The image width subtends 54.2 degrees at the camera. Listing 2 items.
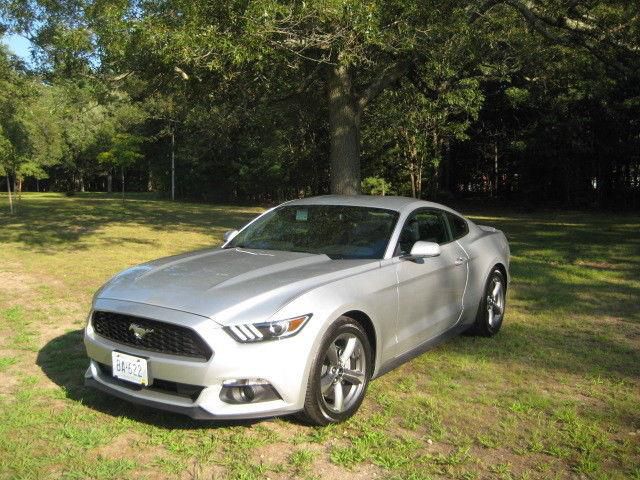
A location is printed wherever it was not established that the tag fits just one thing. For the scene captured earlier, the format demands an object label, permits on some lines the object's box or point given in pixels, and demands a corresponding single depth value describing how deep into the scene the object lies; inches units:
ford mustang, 142.6
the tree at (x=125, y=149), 1592.0
